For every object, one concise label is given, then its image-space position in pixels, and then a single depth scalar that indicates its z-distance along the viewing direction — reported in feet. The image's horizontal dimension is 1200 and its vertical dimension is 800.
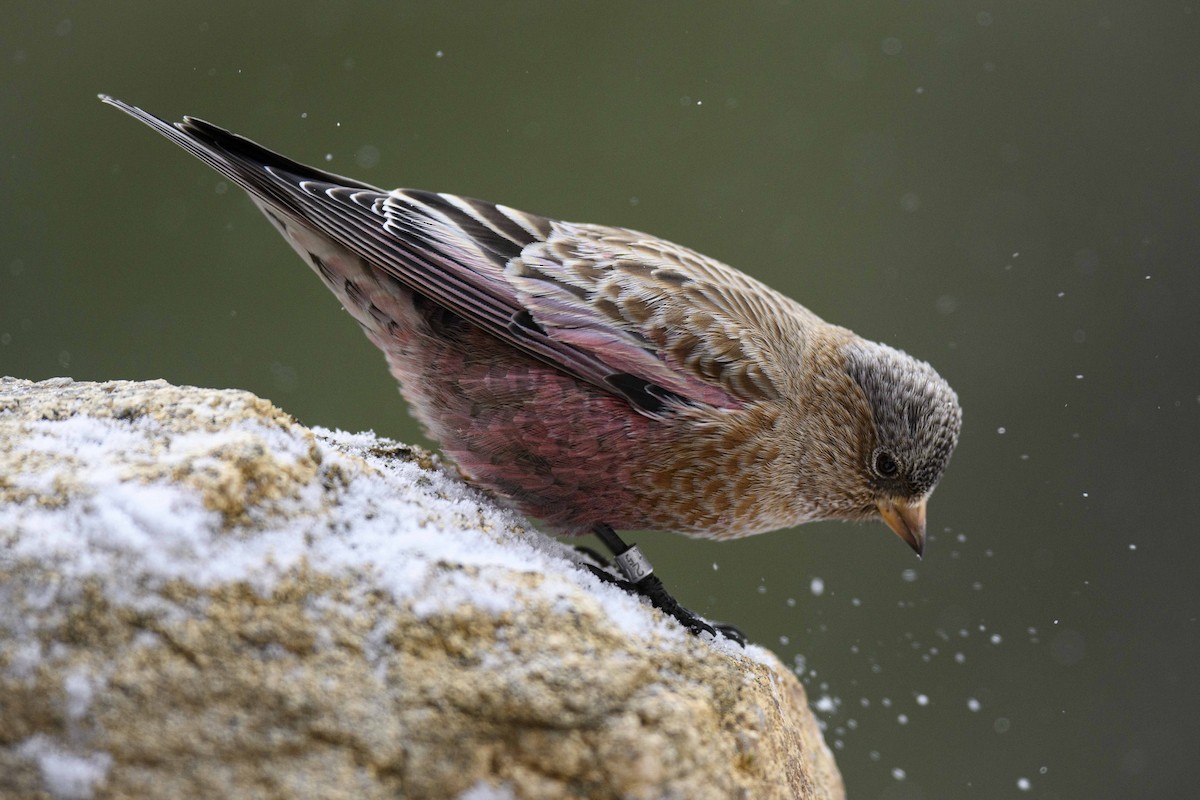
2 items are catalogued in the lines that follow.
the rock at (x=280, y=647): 10.31
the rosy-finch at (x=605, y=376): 10.53
